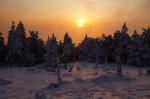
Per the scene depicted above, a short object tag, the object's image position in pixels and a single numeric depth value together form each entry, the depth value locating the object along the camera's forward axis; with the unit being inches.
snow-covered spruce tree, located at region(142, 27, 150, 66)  3186.3
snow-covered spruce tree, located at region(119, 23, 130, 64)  3120.1
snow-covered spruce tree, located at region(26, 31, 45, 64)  3457.2
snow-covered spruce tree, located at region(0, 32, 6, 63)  3350.9
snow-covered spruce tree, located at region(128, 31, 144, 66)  3196.4
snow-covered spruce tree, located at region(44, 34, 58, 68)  3196.4
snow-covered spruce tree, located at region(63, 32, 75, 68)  3341.5
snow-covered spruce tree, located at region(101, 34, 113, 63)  3577.8
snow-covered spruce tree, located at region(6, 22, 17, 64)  3248.0
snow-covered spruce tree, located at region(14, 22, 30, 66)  3252.0
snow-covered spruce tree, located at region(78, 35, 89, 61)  3769.7
